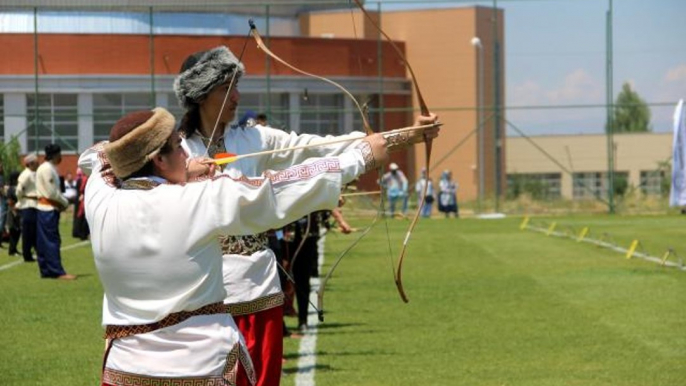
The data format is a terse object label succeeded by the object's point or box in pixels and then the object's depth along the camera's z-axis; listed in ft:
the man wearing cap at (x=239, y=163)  20.84
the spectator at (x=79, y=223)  99.26
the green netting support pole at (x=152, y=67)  132.87
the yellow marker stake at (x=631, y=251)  75.44
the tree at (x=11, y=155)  124.47
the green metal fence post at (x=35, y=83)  130.00
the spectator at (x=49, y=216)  66.08
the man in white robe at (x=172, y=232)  15.38
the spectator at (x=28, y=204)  71.87
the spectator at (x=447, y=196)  143.43
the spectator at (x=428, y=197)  142.56
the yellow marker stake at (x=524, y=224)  114.52
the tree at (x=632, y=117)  182.47
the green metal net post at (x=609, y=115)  134.51
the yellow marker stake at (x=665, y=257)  68.87
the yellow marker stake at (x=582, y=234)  92.48
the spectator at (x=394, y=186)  143.86
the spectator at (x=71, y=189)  104.50
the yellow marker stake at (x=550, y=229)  103.30
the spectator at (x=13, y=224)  82.89
